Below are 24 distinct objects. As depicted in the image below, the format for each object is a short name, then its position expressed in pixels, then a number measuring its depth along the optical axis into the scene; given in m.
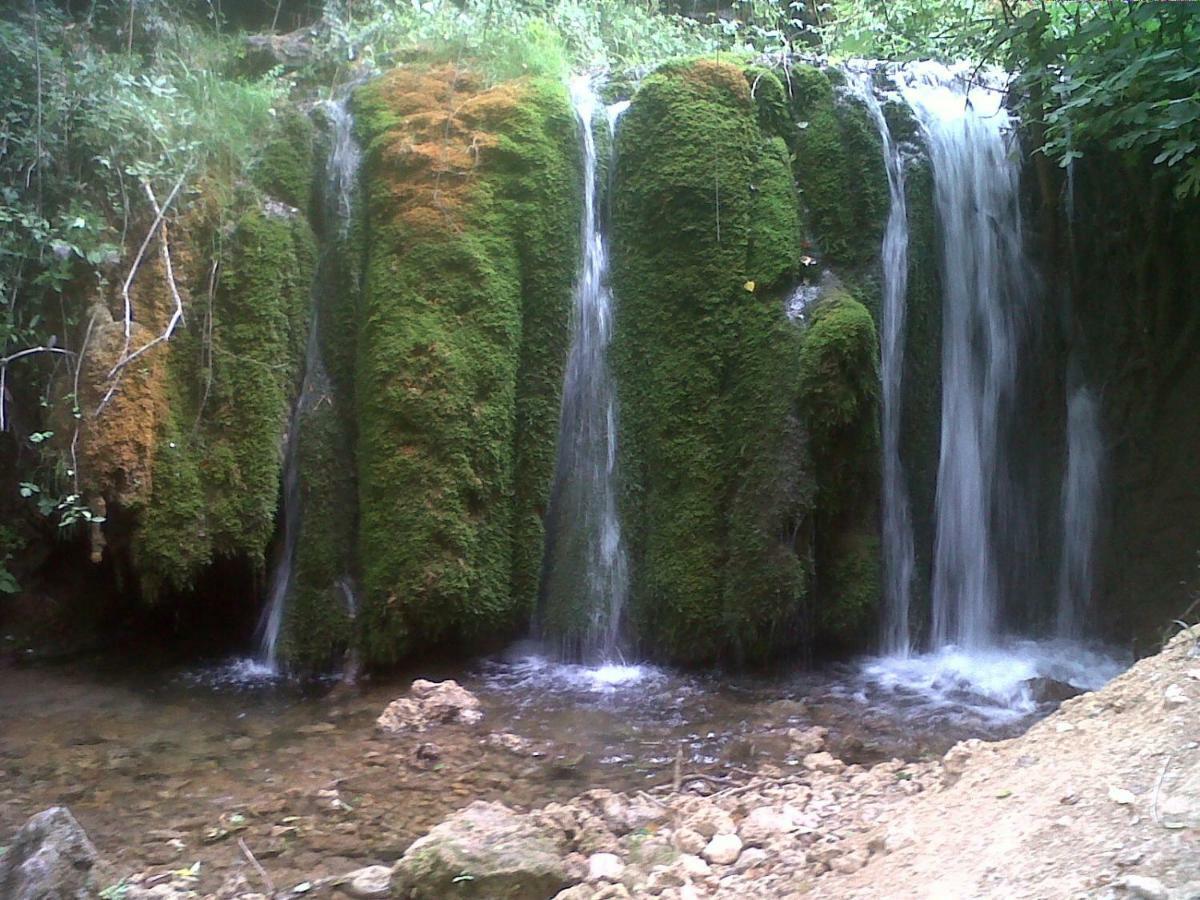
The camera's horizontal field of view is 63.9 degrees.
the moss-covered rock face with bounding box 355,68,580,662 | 5.69
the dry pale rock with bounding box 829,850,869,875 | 2.80
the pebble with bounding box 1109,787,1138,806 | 2.26
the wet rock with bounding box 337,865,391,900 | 3.25
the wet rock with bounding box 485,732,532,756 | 4.57
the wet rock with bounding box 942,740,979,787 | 3.39
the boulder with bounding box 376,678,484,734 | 4.84
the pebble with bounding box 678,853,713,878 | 3.14
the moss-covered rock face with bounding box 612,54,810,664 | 5.69
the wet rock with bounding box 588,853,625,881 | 3.15
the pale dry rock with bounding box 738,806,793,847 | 3.34
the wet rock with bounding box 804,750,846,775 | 4.17
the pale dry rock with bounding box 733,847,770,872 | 3.14
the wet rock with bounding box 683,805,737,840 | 3.43
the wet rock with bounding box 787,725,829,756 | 4.45
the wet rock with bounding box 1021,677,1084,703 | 5.15
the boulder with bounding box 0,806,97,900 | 3.00
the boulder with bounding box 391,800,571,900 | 3.03
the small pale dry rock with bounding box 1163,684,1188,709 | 2.71
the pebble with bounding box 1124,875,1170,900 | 1.83
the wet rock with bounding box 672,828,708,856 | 3.31
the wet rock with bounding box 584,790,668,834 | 3.65
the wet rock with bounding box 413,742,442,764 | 4.46
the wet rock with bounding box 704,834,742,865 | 3.21
